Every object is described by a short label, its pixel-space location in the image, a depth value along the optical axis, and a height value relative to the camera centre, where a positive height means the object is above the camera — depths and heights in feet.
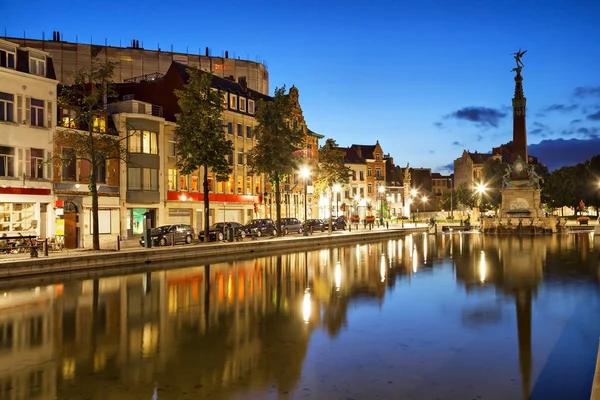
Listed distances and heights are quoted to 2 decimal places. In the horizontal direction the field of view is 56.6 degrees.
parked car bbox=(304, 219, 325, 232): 216.45 -8.43
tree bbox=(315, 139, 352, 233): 234.79 +14.18
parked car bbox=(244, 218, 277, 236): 175.32 -7.29
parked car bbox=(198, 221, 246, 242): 150.41 -7.42
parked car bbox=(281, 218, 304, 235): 193.86 -7.63
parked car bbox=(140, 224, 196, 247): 137.08 -7.53
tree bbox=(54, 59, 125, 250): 109.60 +13.49
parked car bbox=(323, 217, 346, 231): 232.88 -8.70
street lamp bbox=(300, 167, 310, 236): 178.99 +10.03
